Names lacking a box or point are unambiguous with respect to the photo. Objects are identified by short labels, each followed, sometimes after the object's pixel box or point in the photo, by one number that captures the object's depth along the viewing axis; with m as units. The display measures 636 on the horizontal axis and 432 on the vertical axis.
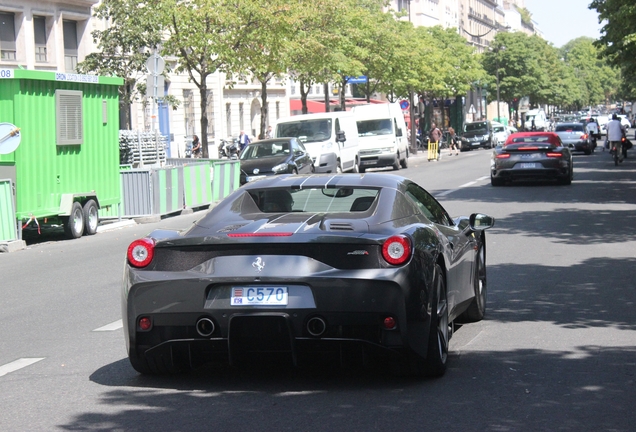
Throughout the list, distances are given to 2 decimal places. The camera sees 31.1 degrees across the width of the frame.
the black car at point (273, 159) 30.00
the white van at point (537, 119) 104.18
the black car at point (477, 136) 71.75
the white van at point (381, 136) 43.75
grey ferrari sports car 6.15
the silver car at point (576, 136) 52.88
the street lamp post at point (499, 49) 116.34
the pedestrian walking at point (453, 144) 65.53
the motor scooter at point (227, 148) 52.25
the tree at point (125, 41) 38.58
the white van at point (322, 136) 34.78
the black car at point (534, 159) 28.17
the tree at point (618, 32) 31.36
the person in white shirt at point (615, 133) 38.37
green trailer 17.94
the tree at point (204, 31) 33.81
